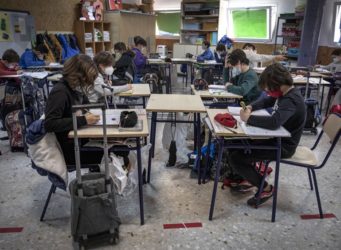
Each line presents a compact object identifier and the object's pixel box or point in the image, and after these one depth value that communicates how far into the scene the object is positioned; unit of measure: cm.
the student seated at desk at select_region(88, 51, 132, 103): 294
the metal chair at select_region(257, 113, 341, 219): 216
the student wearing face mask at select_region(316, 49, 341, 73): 536
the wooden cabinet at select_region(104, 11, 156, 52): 802
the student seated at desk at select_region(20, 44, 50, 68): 521
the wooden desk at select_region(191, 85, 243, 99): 328
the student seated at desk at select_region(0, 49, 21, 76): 410
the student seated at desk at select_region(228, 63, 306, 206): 212
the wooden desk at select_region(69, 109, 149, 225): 192
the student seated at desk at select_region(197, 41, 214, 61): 681
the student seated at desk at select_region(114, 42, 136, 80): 477
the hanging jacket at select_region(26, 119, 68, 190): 196
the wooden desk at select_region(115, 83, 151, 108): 333
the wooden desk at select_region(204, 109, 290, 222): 206
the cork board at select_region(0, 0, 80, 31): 627
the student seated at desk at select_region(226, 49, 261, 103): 332
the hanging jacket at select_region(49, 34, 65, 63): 678
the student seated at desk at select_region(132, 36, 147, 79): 566
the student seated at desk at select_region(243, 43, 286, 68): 552
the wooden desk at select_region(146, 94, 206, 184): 254
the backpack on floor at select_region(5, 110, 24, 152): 346
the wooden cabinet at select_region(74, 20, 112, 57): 743
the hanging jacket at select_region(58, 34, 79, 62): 685
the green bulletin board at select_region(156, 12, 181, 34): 1057
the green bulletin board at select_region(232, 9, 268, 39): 869
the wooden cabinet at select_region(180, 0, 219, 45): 896
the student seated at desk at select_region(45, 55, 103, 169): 196
